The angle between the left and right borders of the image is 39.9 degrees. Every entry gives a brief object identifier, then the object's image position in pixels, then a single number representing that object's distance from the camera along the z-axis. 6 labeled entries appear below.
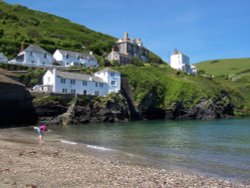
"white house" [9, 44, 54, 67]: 104.62
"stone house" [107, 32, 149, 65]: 136.62
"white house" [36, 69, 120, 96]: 87.69
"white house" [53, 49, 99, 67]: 117.69
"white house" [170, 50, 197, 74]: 183.25
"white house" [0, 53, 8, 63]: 100.44
